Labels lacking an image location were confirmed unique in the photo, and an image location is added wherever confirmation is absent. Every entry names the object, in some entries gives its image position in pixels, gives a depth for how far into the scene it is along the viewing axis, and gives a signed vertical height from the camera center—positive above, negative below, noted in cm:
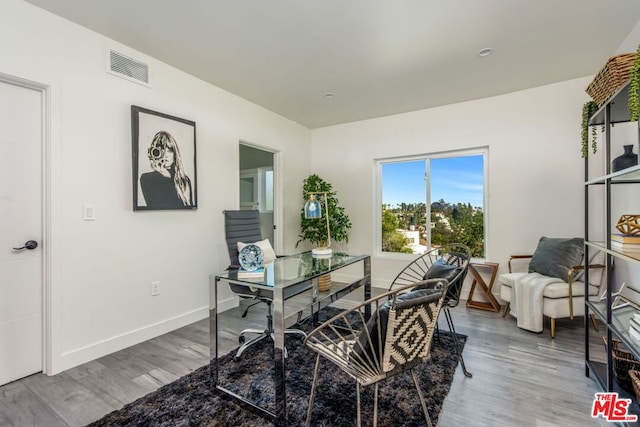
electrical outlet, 277 -70
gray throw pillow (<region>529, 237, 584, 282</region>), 287 -43
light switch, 233 +1
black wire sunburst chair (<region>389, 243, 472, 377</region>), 209 -45
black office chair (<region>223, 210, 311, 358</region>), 211 -30
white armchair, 267 -68
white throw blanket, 273 -82
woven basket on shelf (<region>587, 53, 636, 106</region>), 153 +75
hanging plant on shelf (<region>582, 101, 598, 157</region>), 204 +66
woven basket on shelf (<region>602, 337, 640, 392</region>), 174 -91
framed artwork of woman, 262 +49
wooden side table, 342 -86
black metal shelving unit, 153 -52
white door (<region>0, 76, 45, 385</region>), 204 -11
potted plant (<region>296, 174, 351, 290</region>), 441 -15
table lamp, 270 +4
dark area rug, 165 -114
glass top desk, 161 -50
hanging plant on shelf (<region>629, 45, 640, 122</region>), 134 +57
